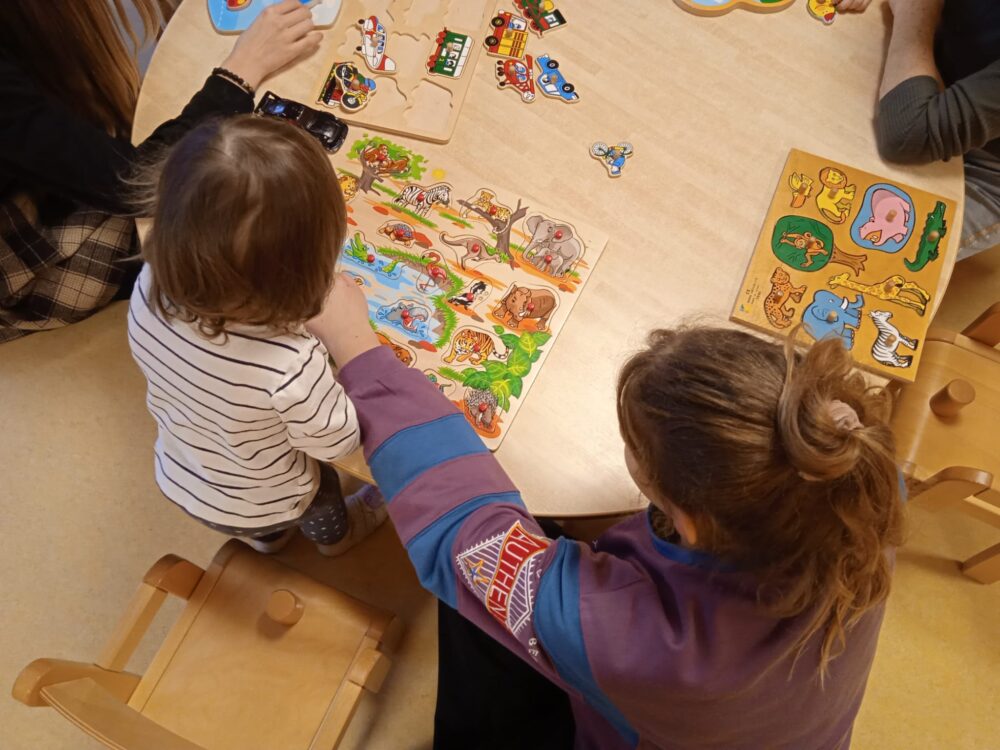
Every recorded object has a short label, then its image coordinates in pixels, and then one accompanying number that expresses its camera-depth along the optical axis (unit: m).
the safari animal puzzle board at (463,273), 0.79
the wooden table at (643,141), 0.80
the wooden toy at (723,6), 0.98
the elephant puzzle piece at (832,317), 0.81
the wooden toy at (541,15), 0.98
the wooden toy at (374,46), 0.95
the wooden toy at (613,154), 0.90
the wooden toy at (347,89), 0.93
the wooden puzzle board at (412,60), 0.92
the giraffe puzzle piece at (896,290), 0.83
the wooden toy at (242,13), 0.98
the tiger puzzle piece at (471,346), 0.79
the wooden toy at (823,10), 0.99
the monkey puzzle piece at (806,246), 0.85
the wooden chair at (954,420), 0.95
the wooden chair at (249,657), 0.84
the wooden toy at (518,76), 0.94
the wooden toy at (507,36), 0.96
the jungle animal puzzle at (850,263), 0.81
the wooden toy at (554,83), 0.94
